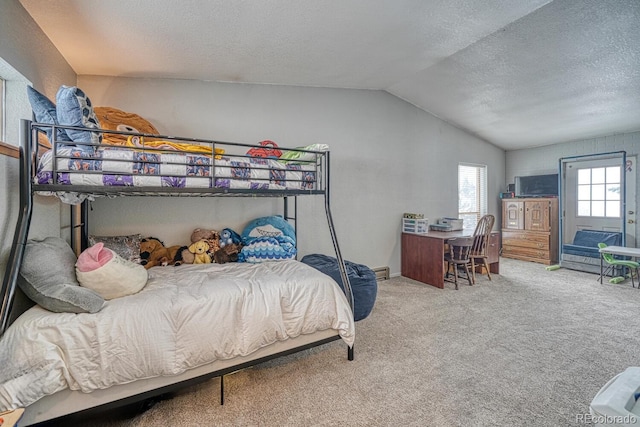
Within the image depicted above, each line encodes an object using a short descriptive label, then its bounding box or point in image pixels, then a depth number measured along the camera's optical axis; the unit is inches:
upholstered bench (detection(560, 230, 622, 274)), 172.7
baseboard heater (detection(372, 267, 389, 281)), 161.3
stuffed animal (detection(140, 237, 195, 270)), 100.3
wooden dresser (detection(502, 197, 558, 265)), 198.2
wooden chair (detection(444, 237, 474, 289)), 151.4
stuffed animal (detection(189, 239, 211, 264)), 105.2
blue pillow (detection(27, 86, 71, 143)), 61.9
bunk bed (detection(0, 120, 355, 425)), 49.9
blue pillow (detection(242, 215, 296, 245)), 113.7
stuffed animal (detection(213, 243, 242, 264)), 107.9
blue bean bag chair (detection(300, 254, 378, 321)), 95.7
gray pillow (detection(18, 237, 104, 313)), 52.5
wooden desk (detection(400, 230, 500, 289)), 146.6
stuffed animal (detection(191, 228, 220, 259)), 108.8
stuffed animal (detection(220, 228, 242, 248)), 111.5
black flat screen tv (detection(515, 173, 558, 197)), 203.2
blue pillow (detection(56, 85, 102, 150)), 61.7
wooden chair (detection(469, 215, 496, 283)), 157.5
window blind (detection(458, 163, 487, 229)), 209.8
